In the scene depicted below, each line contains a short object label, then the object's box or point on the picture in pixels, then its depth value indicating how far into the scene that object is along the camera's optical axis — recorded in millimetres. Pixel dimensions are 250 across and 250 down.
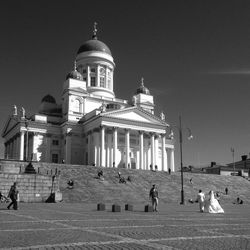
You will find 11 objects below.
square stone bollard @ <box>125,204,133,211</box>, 25836
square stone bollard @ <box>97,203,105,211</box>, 24797
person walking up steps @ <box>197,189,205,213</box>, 25972
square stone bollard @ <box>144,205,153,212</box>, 24430
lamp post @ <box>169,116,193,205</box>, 40062
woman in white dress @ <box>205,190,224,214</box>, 25216
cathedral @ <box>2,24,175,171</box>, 68000
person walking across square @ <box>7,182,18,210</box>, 23648
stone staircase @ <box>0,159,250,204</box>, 40906
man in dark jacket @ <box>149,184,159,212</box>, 25903
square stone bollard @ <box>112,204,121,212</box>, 23475
